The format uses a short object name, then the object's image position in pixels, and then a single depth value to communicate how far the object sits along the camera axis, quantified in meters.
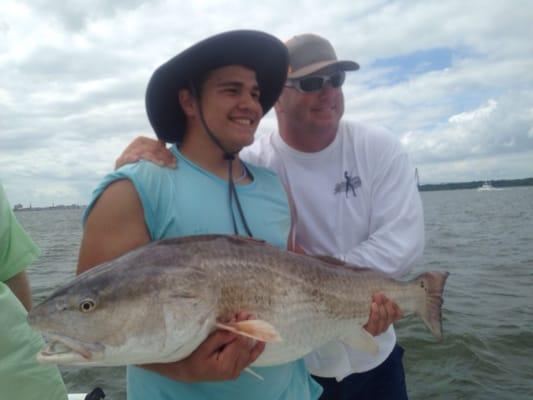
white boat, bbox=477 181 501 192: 187.16
